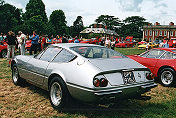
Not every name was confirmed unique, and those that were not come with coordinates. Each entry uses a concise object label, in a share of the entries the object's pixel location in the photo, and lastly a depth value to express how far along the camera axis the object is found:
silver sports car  2.96
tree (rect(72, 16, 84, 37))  102.76
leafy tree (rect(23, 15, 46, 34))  53.22
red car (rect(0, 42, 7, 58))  12.66
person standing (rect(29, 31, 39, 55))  11.10
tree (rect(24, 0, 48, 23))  56.50
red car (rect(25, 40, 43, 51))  16.73
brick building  74.35
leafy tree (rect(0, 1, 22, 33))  53.69
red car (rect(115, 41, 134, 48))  31.11
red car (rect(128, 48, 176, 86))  5.88
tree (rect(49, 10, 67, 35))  66.64
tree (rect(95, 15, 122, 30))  103.19
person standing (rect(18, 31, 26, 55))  11.52
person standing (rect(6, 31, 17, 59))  11.09
